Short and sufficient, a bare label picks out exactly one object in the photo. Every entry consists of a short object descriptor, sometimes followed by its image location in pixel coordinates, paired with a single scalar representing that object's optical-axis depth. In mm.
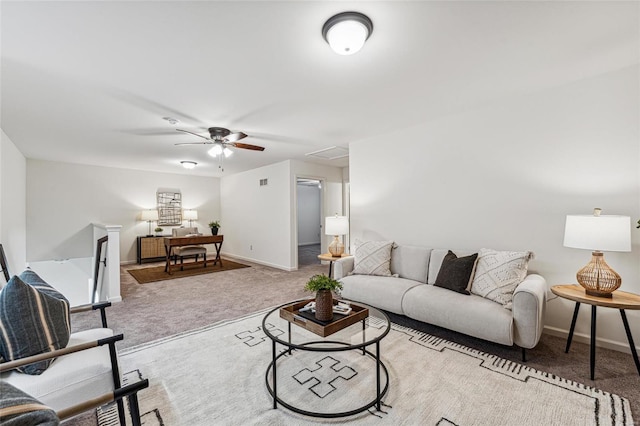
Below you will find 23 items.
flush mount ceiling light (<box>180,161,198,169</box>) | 5555
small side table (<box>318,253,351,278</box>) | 3935
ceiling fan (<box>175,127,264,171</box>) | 3627
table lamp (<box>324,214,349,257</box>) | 4121
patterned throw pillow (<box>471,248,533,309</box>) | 2416
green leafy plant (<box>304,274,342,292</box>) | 1916
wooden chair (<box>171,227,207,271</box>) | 5887
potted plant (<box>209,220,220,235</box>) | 6562
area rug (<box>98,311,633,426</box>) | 1610
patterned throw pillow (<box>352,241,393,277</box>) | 3367
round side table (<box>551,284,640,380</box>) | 1929
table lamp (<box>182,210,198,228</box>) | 7449
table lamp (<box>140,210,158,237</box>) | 6817
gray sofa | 2139
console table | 5621
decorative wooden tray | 1776
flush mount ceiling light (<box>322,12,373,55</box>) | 1646
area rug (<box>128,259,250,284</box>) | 5168
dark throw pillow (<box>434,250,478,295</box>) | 2664
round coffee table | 1637
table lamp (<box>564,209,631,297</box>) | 1976
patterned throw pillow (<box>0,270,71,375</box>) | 1276
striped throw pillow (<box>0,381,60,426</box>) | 664
